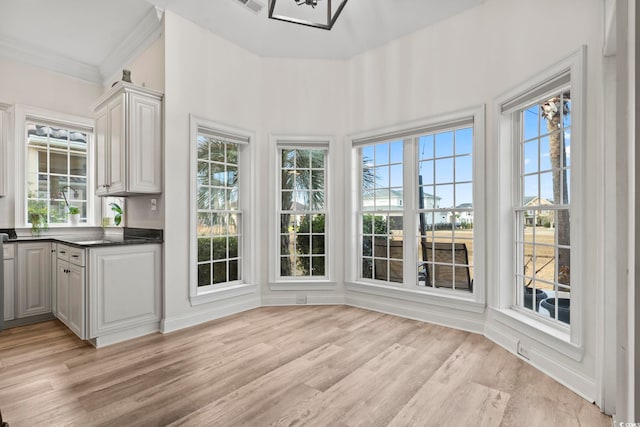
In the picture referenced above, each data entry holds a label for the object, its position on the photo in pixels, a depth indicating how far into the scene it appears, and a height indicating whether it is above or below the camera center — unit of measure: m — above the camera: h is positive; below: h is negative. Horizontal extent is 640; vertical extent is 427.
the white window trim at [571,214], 2.23 -0.03
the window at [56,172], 4.19 +0.57
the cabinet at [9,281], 3.50 -0.70
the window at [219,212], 3.66 +0.03
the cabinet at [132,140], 3.30 +0.77
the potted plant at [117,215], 4.24 +0.00
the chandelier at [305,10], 3.31 +2.09
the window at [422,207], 3.45 +0.07
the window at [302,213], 4.41 +0.01
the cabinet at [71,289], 2.97 -0.71
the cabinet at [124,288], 2.96 -0.70
